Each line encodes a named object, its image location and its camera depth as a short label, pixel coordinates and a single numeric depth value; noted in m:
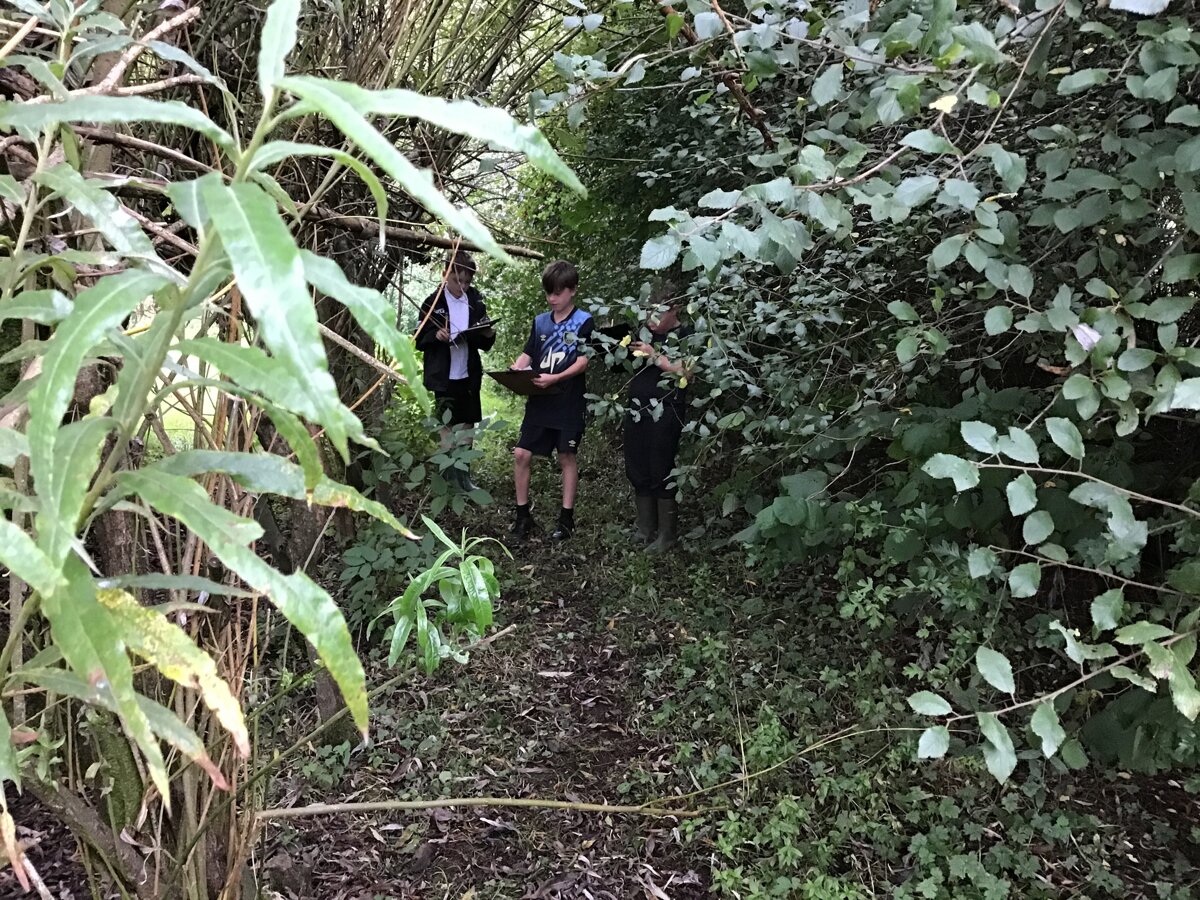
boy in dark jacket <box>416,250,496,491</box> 4.40
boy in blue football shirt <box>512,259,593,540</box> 4.15
